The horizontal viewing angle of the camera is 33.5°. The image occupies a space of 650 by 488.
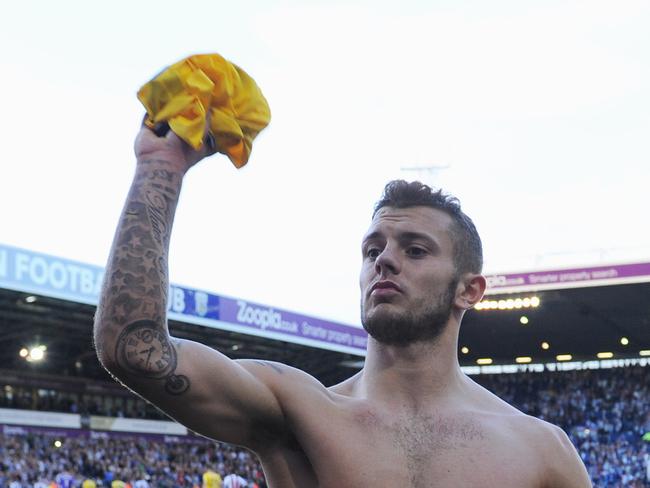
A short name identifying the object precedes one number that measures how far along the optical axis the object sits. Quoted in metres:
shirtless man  2.57
